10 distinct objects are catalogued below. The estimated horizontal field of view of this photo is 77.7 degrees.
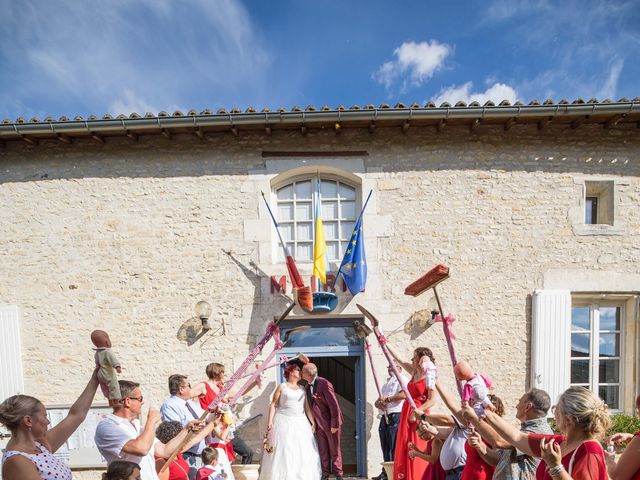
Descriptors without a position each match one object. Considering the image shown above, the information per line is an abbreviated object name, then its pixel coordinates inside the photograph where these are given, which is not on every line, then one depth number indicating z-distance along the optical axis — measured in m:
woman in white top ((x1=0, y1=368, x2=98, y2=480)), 1.79
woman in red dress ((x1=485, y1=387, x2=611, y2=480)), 1.84
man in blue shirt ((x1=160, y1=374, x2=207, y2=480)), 3.42
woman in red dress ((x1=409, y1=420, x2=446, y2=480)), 2.95
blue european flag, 5.11
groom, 4.93
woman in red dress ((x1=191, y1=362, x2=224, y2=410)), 4.02
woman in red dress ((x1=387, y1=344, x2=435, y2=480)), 3.77
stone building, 5.32
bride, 4.54
